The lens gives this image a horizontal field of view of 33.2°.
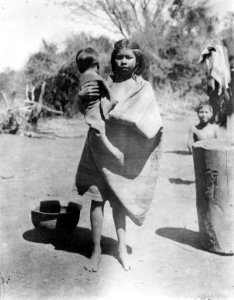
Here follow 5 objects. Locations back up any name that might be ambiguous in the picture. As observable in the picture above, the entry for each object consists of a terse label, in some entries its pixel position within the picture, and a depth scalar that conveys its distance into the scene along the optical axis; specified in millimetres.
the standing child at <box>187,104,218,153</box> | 5098
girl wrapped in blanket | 2900
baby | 2912
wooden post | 3359
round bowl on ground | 3400
